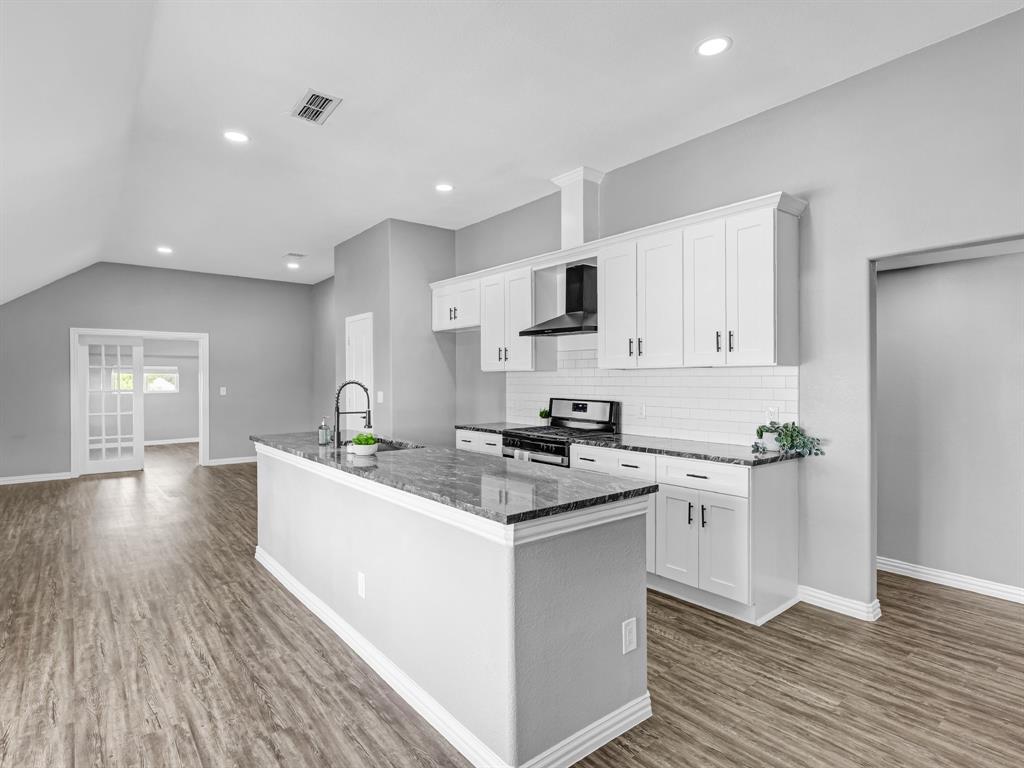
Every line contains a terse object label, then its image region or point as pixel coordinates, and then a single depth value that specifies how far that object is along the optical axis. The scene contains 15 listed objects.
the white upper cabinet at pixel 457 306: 5.39
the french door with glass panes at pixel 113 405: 8.00
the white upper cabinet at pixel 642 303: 3.66
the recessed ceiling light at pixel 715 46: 2.80
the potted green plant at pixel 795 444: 3.28
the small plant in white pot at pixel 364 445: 2.92
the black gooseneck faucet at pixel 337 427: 3.30
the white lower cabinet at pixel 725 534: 3.06
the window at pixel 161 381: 11.65
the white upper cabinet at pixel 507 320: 4.84
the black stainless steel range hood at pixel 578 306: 4.30
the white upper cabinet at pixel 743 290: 3.19
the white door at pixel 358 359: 6.06
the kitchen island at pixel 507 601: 1.86
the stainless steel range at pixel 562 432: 4.18
